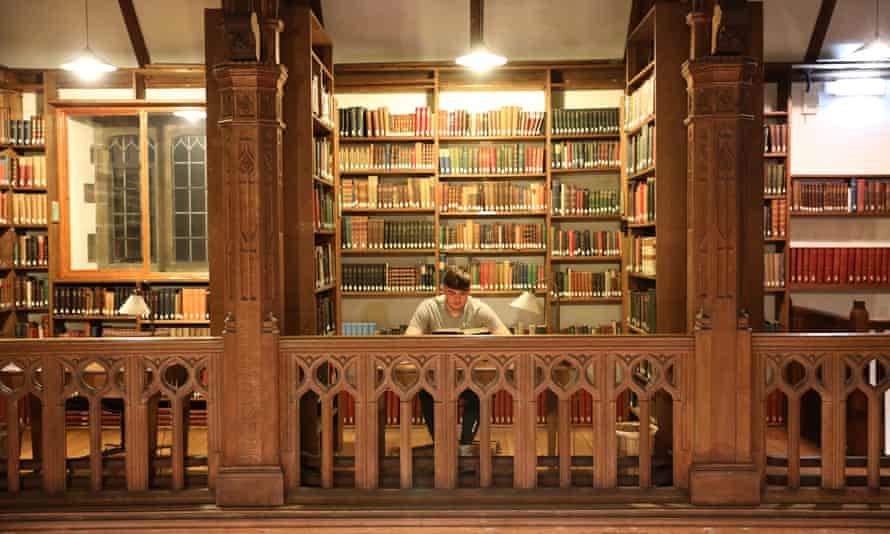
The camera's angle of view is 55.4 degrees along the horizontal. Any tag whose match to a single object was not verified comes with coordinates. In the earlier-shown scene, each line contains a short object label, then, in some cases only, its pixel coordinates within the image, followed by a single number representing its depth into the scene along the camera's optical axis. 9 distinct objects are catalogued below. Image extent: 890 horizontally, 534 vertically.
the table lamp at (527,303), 5.68
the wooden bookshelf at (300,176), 4.93
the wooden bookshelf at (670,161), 5.00
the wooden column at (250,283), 4.14
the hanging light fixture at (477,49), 6.05
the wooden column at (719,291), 4.11
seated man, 5.42
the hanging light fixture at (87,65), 6.23
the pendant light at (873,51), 6.35
